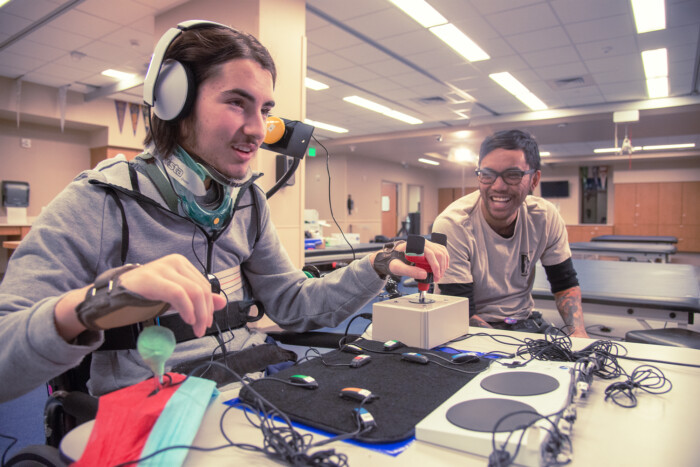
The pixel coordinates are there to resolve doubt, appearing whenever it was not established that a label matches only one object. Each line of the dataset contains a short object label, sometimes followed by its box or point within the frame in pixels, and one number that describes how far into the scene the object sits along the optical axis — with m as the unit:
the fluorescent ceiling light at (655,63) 4.96
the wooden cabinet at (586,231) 13.22
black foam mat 0.62
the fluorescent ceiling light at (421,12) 3.93
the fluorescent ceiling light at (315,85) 5.98
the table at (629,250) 5.93
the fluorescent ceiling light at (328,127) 8.58
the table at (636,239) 8.26
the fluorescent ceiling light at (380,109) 6.92
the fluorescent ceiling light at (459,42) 4.46
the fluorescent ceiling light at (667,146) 10.70
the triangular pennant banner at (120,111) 7.36
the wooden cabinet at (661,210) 12.13
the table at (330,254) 4.07
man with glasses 1.66
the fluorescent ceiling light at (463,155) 8.42
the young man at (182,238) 0.60
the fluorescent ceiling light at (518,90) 5.83
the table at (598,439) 0.54
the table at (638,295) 1.96
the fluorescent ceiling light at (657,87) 5.92
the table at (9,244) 3.99
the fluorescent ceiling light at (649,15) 3.87
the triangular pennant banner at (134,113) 7.54
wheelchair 0.55
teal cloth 0.51
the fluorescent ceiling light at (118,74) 5.93
